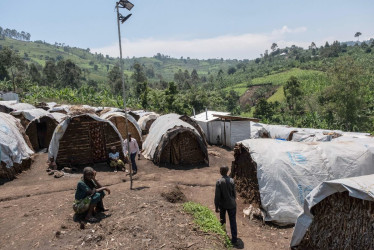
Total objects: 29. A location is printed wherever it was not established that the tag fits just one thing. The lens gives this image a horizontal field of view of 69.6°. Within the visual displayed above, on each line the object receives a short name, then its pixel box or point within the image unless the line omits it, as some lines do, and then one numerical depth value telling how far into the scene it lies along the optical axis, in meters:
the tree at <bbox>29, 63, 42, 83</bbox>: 57.66
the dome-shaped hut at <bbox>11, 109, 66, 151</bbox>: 14.62
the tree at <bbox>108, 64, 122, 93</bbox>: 50.99
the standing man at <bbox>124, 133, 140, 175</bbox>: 10.34
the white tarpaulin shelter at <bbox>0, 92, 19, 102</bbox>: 33.56
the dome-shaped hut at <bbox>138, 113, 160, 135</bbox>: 20.84
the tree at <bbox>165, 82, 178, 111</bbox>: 35.37
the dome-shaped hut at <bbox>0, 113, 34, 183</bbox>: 10.11
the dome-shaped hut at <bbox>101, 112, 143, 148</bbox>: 16.12
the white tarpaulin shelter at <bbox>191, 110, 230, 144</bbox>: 18.69
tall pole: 8.12
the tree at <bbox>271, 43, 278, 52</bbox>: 162.50
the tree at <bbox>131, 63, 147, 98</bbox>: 54.28
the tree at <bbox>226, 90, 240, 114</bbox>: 58.14
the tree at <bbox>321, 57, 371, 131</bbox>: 31.91
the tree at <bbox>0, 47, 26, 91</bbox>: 36.47
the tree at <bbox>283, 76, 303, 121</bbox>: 42.81
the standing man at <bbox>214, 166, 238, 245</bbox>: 5.83
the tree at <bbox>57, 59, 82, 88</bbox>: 51.66
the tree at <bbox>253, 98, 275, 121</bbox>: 43.72
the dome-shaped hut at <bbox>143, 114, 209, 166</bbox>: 12.55
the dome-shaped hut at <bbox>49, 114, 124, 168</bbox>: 11.27
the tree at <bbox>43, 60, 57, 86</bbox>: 54.81
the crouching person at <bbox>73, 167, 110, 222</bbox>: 6.02
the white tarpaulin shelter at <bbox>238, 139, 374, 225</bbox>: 7.25
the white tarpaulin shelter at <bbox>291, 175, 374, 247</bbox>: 4.83
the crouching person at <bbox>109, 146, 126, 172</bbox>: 11.37
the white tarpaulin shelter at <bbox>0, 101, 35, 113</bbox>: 23.20
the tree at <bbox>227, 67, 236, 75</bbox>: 136.75
